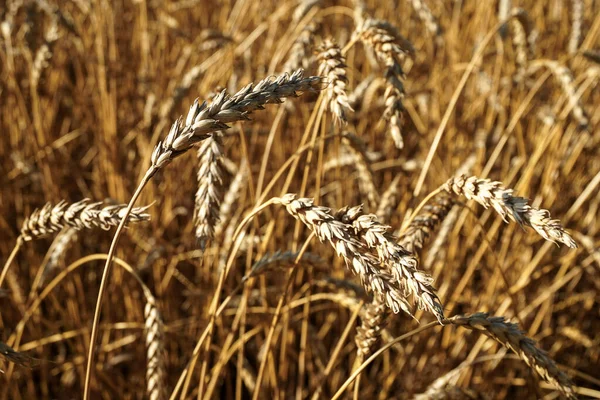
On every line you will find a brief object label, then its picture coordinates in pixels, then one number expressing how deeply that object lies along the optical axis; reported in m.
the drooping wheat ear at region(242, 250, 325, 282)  0.71
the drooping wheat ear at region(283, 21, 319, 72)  0.83
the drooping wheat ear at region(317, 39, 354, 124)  0.67
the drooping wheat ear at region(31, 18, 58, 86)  0.97
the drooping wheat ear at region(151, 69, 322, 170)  0.58
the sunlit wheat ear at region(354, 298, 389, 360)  0.68
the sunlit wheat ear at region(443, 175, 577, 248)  0.60
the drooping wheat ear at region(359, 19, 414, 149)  0.71
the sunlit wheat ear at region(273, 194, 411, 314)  0.58
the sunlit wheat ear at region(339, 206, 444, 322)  0.57
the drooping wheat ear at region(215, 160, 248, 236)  0.90
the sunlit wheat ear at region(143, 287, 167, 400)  0.71
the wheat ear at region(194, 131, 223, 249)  0.66
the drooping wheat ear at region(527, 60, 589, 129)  0.92
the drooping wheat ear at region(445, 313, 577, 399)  0.64
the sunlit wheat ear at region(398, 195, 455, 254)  0.69
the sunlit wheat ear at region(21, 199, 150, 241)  0.66
